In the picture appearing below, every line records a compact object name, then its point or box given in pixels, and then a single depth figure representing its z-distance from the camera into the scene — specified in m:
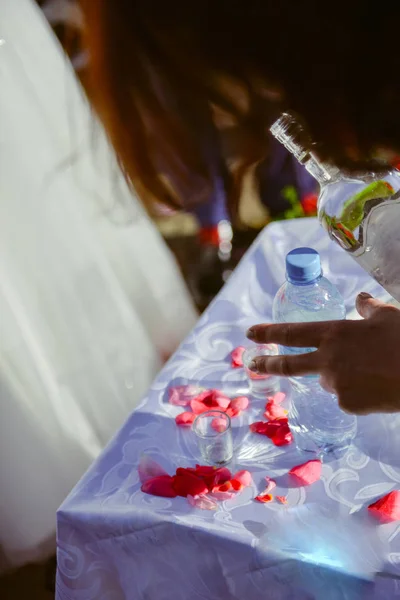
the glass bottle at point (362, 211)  0.71
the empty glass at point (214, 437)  0.84
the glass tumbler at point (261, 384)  0.97
